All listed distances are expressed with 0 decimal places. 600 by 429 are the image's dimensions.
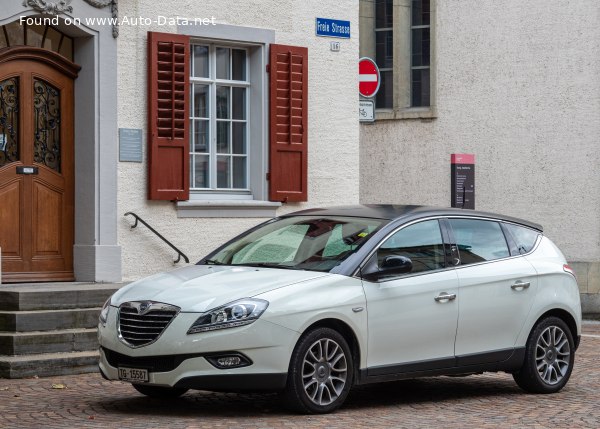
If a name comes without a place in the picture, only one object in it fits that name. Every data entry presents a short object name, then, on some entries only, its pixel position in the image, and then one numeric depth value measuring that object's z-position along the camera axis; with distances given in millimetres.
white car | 9273
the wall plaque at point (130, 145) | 14773
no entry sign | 17734
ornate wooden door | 14062
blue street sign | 16719
